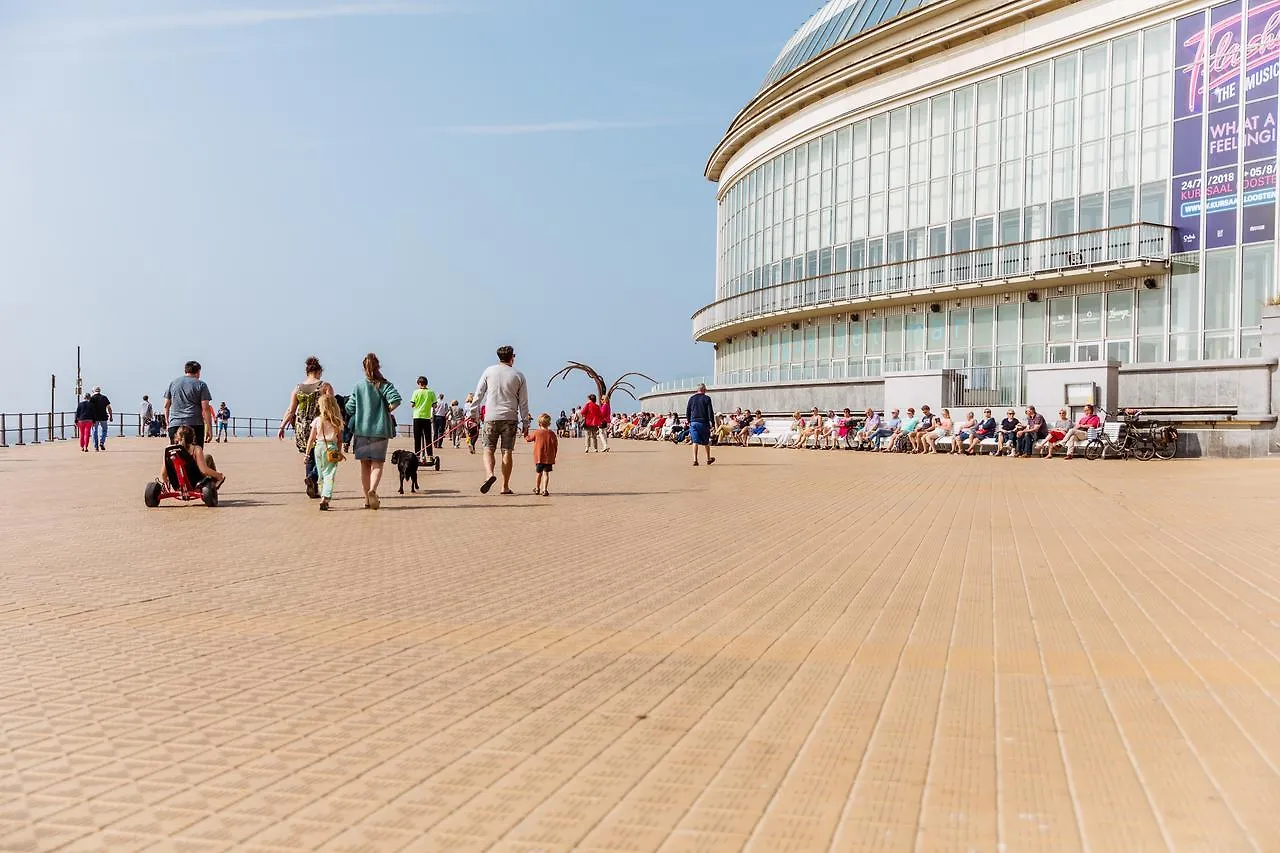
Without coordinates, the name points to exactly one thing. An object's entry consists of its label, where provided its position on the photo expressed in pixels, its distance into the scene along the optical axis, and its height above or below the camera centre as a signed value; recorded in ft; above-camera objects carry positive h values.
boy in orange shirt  47.62 -0.91
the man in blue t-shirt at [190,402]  43.37 +0.95
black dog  48.62 -1.62
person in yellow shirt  66.59 +0.88
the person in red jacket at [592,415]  105.09 +1.44
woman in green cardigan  41.34 +0.14
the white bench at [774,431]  124.88 +0.08
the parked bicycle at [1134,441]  84.84 -0.46
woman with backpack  46.16 +0.87
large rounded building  99.66 +24.65
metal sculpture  208.46 +10.64
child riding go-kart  41.51 -1.93
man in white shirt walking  46.75 +1.11
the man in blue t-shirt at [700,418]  76.38 +0.91
